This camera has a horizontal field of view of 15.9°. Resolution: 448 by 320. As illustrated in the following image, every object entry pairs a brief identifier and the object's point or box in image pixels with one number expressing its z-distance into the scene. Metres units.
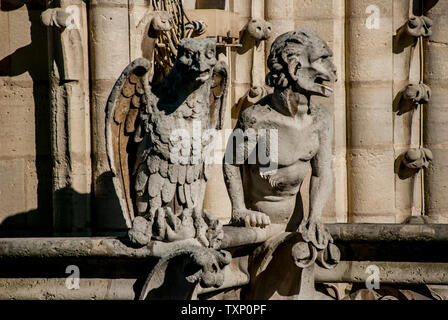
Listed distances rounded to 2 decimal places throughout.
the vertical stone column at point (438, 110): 12.62
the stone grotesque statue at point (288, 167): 9.41
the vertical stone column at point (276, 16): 11.91
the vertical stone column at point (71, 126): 10.39
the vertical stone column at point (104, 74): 10.38
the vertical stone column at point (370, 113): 12.12
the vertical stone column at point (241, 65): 11.80
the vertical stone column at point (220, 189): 11.77
